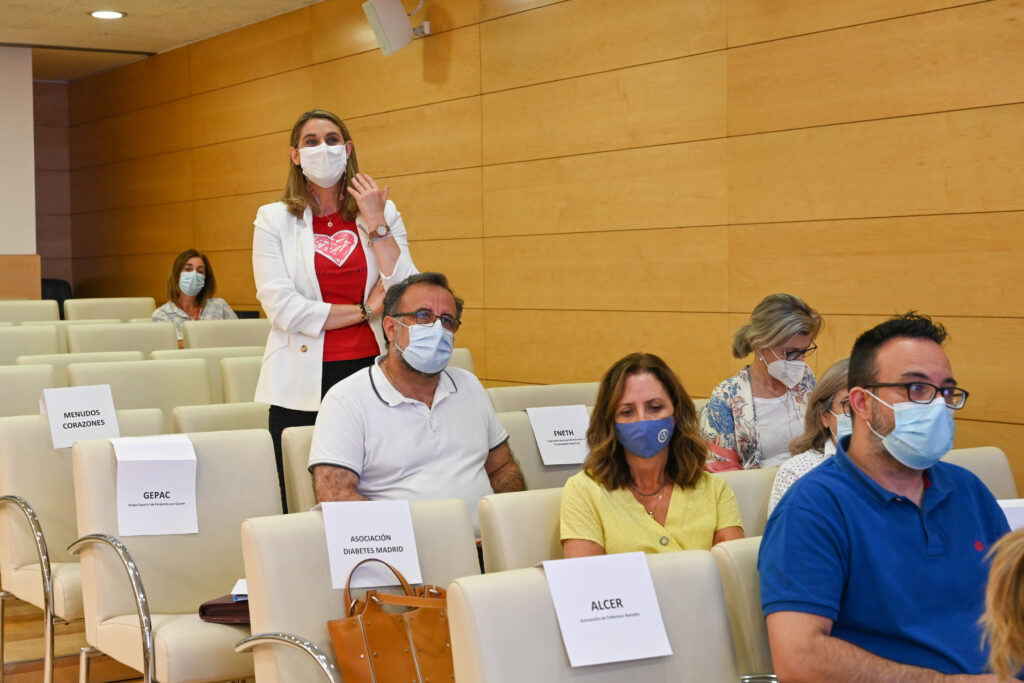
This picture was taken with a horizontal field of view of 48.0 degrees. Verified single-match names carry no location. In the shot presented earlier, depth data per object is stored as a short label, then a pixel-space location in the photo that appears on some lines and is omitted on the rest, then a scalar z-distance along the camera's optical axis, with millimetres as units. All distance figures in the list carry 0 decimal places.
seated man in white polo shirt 3127
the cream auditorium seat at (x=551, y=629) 1873
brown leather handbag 2365
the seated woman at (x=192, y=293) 7535
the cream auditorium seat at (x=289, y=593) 2391
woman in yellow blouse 2650
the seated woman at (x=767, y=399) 3902
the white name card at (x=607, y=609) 1957
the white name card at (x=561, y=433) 3727
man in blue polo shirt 2037
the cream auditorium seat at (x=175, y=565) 2949
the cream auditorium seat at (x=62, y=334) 6246
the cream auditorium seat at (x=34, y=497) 3652
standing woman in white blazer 3738
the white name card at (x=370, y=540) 2457
